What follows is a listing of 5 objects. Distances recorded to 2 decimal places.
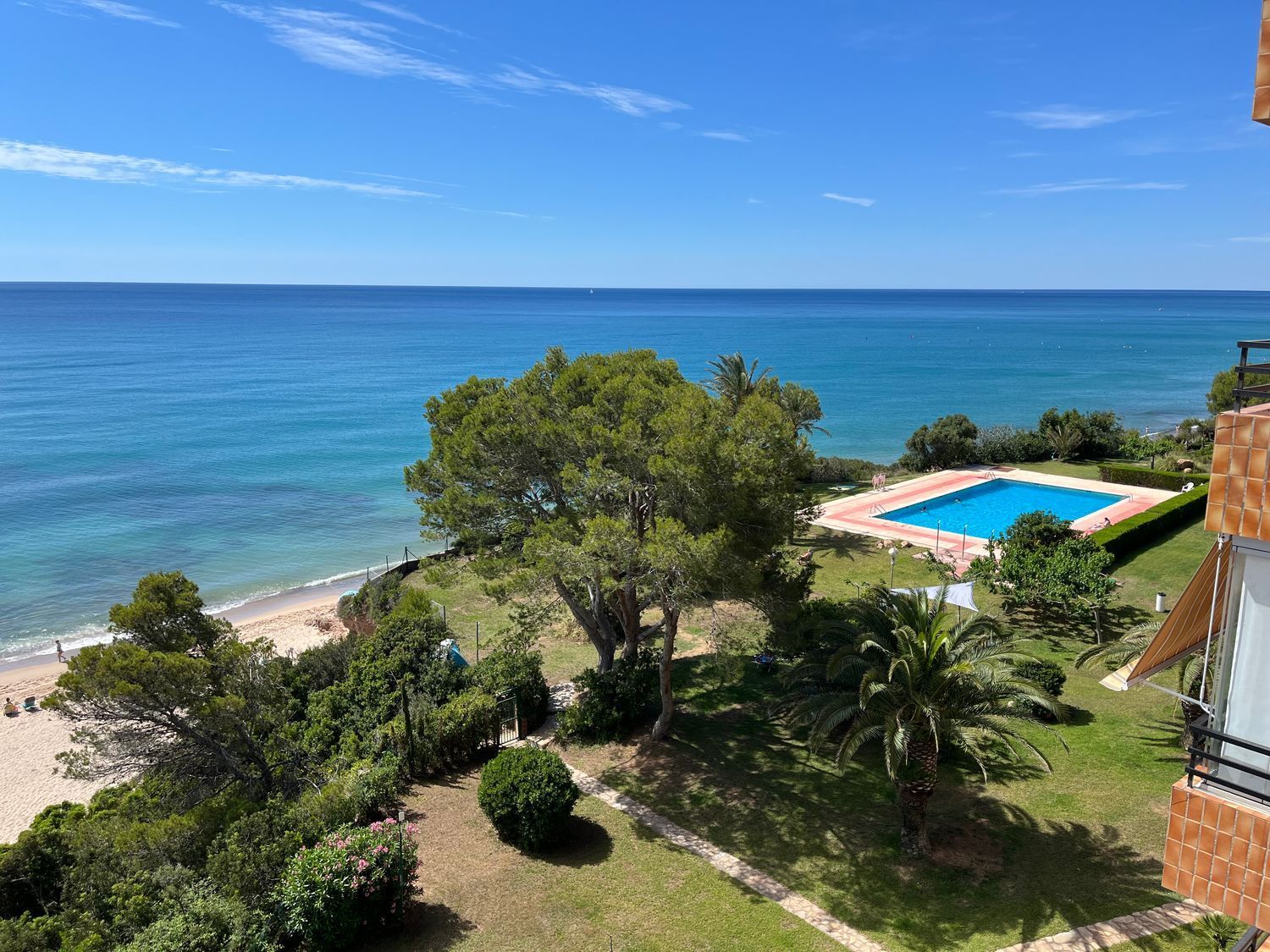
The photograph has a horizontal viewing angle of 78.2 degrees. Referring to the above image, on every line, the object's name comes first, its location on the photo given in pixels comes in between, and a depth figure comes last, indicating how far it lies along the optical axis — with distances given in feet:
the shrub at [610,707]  53.52
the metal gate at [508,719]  55.36
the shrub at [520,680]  56.18
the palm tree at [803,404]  117.29
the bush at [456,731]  51.16
